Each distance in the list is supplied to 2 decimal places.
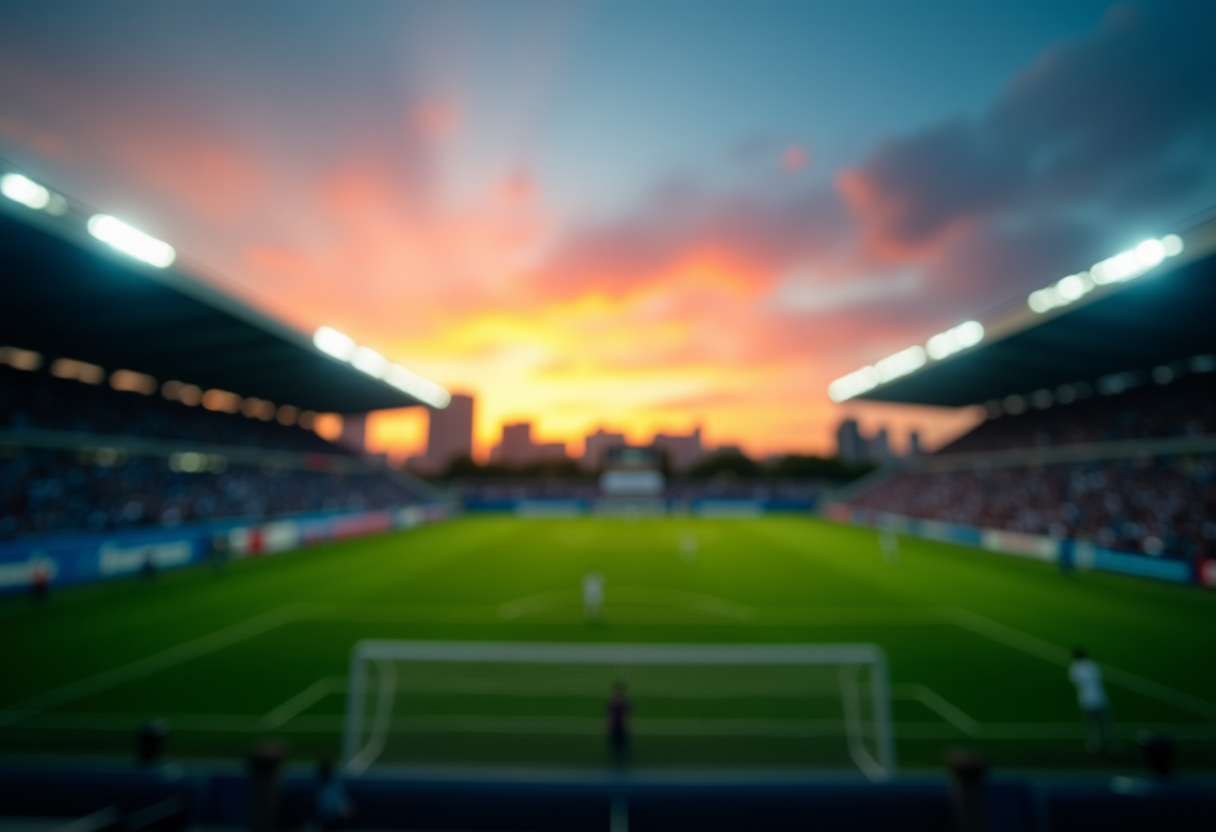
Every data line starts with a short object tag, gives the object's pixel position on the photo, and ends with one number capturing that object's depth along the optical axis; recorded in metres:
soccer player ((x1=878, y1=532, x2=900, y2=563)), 24.75
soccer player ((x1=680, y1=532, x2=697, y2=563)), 25.47
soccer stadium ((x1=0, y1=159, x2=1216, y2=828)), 8.21
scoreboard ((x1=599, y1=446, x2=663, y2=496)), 55.31
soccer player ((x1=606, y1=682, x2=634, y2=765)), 7.35
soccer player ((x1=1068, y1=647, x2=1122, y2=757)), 7.42
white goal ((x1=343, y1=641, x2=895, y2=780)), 7.49
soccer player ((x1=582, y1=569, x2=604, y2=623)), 14.45
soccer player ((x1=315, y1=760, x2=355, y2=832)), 5.39
